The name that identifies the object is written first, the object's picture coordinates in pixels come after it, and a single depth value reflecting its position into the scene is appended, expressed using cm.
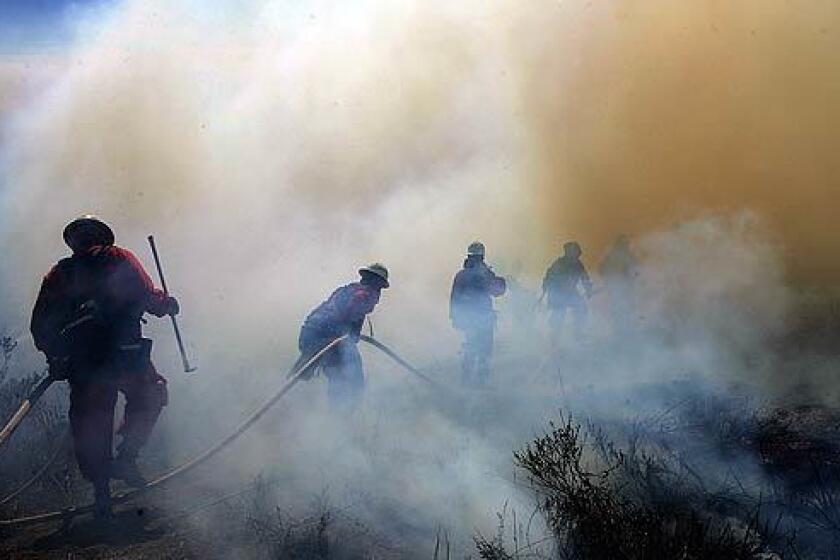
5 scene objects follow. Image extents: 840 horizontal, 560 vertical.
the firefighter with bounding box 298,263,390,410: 562
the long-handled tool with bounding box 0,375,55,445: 398
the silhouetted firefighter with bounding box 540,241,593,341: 942
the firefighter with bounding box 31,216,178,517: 432
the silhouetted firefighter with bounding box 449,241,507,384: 794
